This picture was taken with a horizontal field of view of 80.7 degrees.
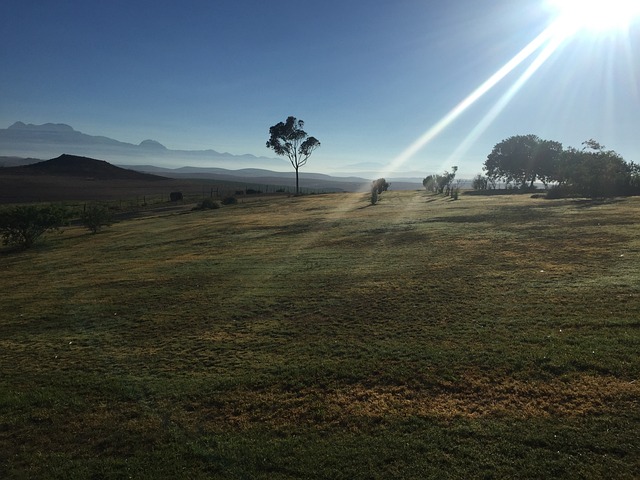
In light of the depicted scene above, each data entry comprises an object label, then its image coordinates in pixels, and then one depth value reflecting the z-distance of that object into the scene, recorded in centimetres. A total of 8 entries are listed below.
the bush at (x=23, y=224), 2359
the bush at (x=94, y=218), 3011
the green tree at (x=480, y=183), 7125
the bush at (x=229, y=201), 5419
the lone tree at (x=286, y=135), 7388
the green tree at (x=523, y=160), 6925
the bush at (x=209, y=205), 4772
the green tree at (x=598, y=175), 3609
